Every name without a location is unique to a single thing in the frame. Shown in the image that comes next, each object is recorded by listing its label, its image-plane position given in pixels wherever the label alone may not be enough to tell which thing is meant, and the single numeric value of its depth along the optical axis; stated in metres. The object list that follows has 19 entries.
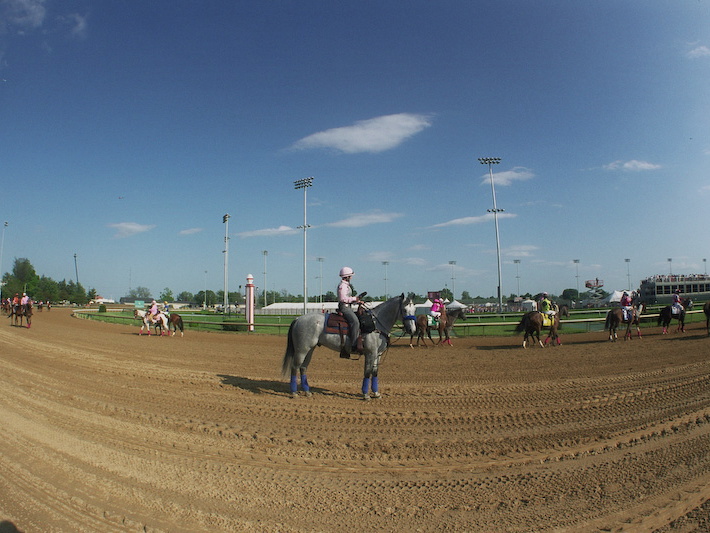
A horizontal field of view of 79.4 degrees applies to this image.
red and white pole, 30.17
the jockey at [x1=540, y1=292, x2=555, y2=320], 17.05
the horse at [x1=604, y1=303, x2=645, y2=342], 18.86
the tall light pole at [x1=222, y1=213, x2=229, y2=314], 43.03
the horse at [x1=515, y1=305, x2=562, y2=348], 16.83
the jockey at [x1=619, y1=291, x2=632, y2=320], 18.92
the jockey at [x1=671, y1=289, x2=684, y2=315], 20.09
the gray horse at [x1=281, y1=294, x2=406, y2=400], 7.71
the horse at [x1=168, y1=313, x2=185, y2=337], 24.34
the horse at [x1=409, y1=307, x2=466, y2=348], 19.23
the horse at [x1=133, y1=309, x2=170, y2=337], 23.97
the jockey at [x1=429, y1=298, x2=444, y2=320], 19.31
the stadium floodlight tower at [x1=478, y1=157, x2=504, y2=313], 43.97
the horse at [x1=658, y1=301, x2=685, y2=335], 20.30
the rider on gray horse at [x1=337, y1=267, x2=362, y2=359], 7.62
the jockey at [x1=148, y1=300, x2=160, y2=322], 24.00
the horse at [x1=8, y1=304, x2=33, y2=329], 27.10
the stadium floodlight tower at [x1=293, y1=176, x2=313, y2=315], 39.97
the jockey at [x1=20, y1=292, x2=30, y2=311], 27.28
